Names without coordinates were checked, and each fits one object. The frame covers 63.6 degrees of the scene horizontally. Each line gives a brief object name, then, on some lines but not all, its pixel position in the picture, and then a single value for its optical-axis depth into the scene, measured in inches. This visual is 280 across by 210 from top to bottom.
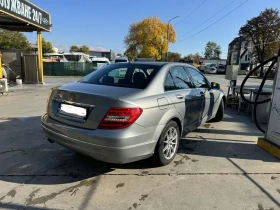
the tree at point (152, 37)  1695.4
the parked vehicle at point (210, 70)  1623.6
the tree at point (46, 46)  2317.9
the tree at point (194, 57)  3321.9
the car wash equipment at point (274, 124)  157.8
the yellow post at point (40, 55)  566.4
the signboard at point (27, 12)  380.4
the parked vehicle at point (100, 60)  1316.4
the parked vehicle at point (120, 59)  991.5
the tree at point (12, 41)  1621.6
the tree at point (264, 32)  1679.4
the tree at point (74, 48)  3756.2
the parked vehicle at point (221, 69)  1593.6
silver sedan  106.6
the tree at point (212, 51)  4195.4
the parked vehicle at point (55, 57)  1397.6
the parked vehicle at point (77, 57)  1333.8
